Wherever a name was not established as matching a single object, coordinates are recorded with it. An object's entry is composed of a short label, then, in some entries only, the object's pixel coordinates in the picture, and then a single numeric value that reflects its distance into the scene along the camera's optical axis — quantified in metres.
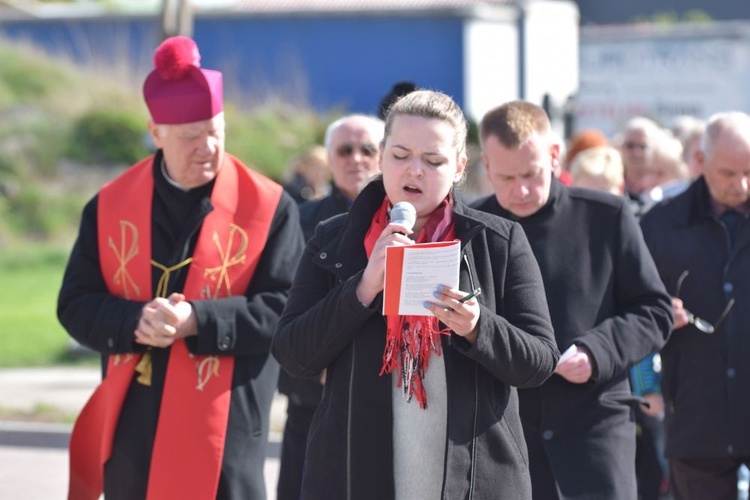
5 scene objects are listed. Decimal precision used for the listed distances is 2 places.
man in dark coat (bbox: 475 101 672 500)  10.29
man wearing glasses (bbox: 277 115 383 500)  12.70
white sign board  38.50
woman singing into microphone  7.86
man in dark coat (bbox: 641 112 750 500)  11.97
